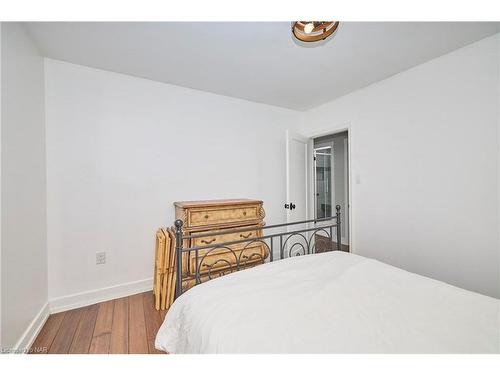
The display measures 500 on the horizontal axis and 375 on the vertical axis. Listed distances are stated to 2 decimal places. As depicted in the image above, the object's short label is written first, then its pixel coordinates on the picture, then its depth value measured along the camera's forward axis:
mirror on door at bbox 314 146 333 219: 4.79
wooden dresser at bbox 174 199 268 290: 2.28
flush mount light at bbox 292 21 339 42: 1.44
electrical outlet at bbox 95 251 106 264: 2.30
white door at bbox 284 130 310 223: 3.04
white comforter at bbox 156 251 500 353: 0.78
